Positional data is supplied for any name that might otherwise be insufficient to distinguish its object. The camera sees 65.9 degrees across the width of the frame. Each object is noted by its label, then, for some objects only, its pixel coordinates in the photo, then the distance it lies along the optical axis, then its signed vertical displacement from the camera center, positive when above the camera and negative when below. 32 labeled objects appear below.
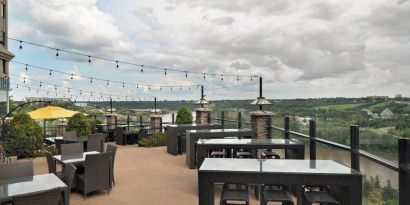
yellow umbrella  9.43 -0.32
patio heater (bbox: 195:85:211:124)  13.32 -0.44
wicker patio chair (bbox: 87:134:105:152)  8.30 -1.07
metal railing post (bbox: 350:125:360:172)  4.46 -0.66
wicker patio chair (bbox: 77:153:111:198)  5.60 -1.31
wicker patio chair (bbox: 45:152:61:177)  5.70 -1.10
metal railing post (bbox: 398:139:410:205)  3.24 -0.74
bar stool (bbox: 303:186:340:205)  3.46 -1.09
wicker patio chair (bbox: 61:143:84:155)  6.78 -1.01
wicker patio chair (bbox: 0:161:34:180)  4.47 -0.97
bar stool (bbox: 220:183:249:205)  3.61 -1.10
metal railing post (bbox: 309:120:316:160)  5.86 -0.69
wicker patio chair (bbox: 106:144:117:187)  6.18 -1.04
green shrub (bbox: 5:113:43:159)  9.87 -1.07
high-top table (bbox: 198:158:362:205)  3.23 -0.79
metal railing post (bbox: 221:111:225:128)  11.93 -0.61
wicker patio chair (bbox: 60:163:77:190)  4.51 -1.06
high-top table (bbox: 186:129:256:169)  8.29 -0.89
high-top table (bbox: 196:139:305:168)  5.91 -0.83
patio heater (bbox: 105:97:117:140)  16.29 -0.84
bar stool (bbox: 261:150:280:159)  6.09 -1.06
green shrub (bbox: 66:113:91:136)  12.55 -0.91
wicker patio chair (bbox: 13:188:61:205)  3.19 -0.99
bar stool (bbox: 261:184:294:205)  3.67 -1.13
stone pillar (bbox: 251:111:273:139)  9.08 -0.65
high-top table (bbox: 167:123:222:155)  10.17 -0.98
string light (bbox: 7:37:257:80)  9.83 +1.70
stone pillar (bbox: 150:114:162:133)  14.91 -1.01
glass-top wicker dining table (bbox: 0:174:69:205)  3.54 -1.03
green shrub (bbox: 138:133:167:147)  12.36 -1.54
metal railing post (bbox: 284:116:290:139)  7.50 -0.60
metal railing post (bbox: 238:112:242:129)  10.51 -0.63
